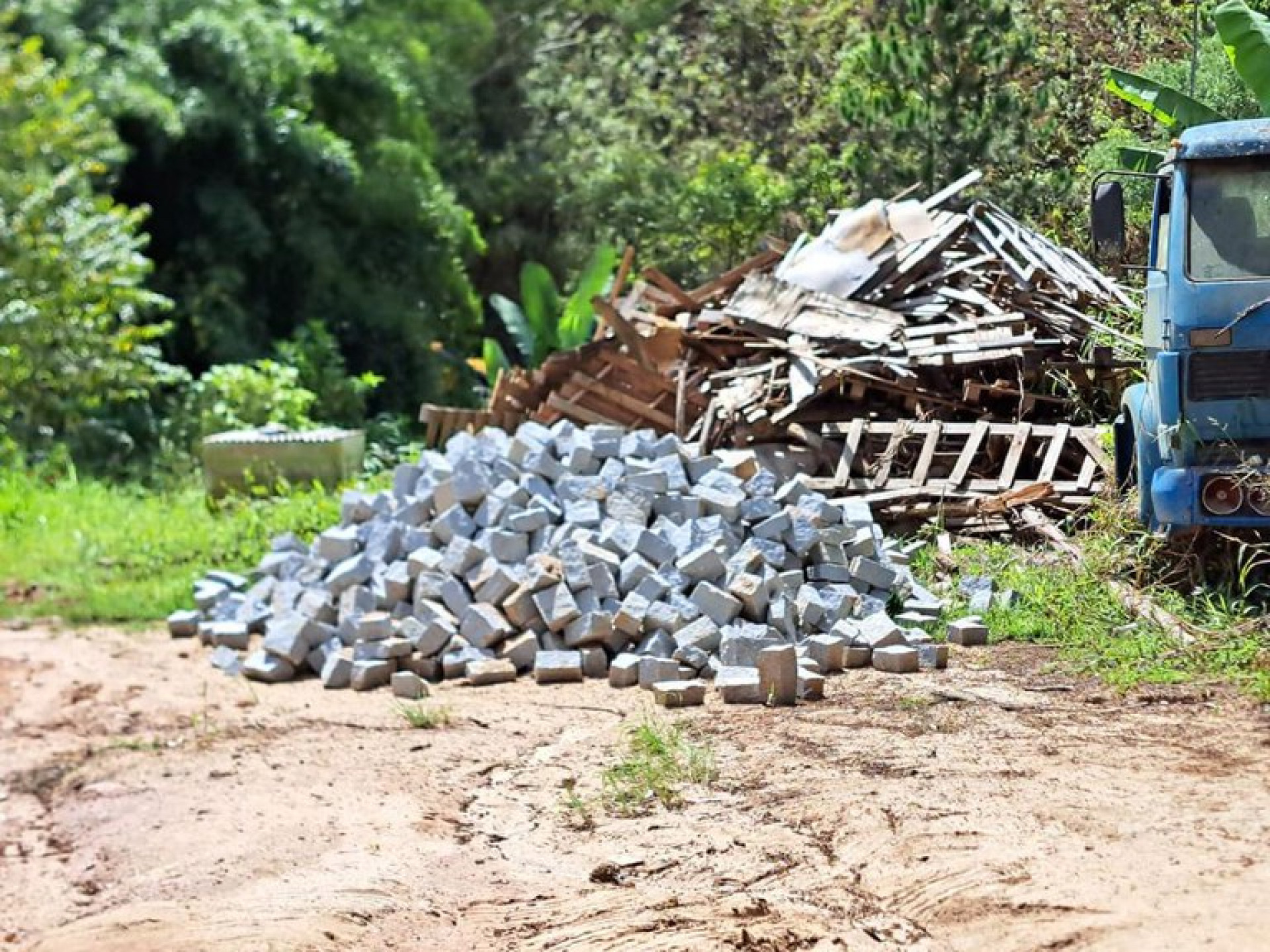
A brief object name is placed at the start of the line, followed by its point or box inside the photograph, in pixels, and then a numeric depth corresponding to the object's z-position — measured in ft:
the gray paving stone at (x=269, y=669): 32.45
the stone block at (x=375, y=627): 32.12
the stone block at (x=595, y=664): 30.01
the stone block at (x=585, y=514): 32.48
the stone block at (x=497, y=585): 31.45
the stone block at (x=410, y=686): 29.86
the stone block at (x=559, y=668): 29.78
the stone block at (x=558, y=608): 30.50
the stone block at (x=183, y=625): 36.22
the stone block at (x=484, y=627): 31.22
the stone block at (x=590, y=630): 30.04
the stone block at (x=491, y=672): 30.35
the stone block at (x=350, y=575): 33.83
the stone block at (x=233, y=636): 34.50
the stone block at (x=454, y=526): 33.32
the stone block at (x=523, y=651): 30.86
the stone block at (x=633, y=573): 30.71
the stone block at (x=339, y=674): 31.63
